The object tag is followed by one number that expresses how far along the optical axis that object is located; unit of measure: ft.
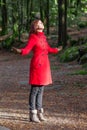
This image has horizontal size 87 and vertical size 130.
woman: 23.85
